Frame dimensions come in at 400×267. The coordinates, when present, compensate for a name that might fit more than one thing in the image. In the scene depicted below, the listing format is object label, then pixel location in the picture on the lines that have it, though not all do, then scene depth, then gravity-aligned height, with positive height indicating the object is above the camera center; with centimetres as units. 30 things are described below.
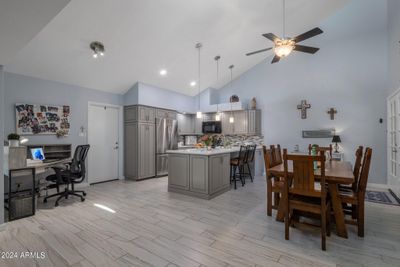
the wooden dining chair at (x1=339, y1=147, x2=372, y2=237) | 238 -82
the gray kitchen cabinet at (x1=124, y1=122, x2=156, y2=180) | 546 -45
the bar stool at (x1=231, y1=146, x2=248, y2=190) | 482 -70
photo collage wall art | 387 +36
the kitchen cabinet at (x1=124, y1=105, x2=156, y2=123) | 547 +59
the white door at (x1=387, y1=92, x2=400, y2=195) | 394 -24
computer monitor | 386 -35
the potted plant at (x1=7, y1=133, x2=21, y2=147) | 308 -6
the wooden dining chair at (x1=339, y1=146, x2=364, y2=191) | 279 -50
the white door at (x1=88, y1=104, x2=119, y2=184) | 513 -21
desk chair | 374 -73
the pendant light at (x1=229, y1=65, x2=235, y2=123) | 590 +56
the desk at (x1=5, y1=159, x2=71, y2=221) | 292 -56
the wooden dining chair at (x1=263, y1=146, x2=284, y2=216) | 291 -80
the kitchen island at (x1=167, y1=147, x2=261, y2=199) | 392 -82
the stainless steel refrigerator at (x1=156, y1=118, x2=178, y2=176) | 600 -21
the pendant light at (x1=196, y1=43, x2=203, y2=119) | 473 +212
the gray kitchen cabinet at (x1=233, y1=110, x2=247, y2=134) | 635 +35
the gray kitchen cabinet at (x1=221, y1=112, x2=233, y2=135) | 658 +30
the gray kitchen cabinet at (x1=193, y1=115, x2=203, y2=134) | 726 +28
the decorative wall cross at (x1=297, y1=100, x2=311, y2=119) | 566 +71
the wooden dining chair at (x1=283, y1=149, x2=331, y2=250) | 216 -67
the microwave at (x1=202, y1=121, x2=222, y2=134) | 676 +22
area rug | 370 -134
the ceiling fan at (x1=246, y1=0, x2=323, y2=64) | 295 +137
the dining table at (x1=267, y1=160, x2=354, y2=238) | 229 -61
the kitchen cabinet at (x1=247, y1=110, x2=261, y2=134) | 620 +34
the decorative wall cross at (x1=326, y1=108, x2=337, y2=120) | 528 +53
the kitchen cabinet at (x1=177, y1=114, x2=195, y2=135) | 701 +36
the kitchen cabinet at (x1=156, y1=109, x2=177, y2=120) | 608 +64
